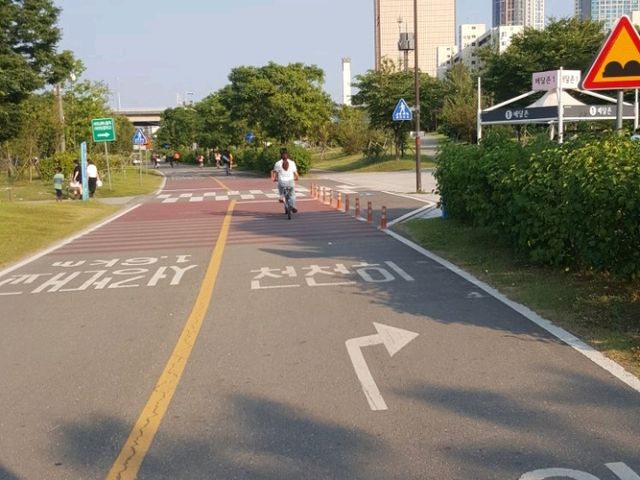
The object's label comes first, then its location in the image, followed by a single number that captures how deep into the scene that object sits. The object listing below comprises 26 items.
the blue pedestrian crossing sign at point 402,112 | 26.80
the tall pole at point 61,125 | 40.62
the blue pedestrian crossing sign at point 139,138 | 42.84
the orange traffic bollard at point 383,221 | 16.80
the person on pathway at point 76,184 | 29.89
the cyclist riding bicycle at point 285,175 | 19.50
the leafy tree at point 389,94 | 52.50
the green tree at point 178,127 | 108.75
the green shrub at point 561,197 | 7.16
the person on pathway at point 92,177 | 30.03
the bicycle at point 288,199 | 19.72
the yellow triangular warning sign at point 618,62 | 7.08
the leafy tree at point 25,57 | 33.19
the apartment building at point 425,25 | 158.38
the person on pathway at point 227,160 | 55.81
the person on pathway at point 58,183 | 28.20
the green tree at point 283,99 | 53.91
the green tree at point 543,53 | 49.00
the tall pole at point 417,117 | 26.80
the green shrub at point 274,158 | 48.22
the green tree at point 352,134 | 67.00
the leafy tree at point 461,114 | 53.72
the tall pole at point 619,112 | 7.60
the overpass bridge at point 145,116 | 141.50
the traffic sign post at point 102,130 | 31.33
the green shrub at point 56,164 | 37.91
